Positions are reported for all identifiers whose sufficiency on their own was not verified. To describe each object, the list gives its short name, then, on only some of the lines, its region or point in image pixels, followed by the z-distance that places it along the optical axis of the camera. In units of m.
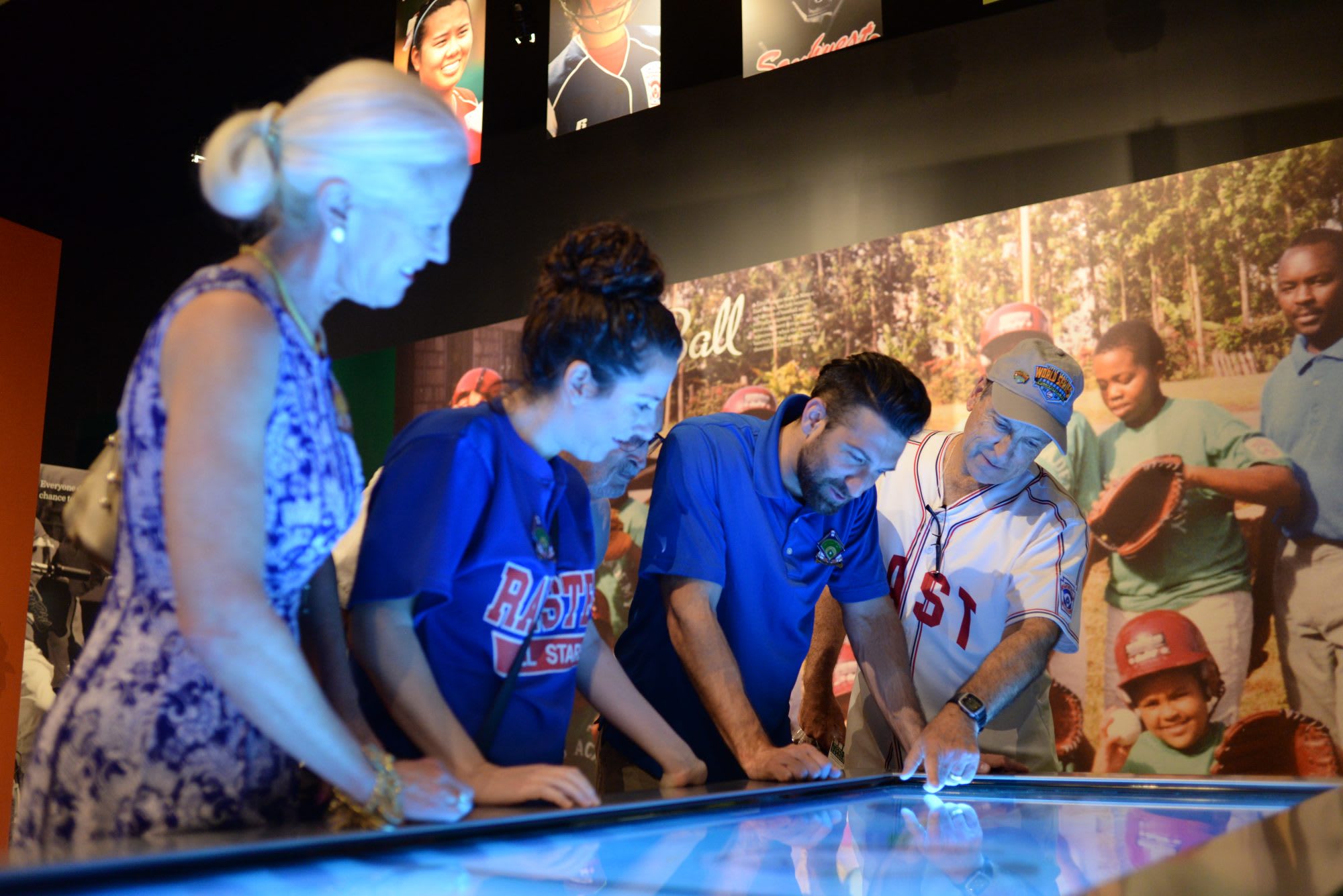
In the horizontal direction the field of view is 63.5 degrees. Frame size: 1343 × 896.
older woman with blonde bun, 0.93
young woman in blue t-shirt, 1.26
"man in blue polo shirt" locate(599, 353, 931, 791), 2.01
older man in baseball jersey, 2.43
